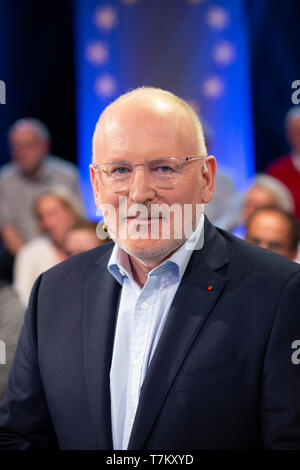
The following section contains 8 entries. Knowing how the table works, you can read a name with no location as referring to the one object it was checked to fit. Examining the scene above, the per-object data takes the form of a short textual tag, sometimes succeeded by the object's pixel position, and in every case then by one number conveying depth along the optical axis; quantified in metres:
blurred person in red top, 8.99
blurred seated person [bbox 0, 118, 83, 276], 9.73
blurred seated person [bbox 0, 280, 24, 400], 4.21
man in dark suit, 2.70
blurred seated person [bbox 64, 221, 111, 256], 6.25
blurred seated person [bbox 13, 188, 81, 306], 7.61
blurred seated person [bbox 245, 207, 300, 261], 5.62
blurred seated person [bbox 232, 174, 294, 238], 7.72
